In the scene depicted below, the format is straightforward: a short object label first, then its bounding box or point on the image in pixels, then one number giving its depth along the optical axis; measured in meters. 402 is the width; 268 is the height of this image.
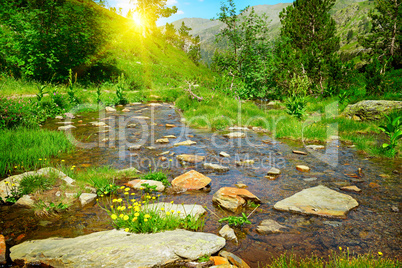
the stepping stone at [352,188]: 4.20
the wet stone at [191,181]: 4.33
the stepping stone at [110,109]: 13.60
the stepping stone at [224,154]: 6.35
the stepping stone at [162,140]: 7.64
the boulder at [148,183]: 4.18
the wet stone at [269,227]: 3.02
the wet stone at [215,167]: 5.34
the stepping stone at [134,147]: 6.68
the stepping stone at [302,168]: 5.35
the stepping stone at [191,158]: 5.93
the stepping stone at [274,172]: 5.03
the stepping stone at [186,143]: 7.39
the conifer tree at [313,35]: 15.33
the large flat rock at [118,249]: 2.25
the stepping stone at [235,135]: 8.69
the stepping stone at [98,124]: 9.57
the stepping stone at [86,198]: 3.63
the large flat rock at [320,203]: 3.44
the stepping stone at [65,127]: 8.50
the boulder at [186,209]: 3.13
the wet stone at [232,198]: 3.62
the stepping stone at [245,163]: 5.74
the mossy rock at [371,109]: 9.72
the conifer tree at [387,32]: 15.67
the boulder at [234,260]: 2.38
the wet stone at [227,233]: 2.85
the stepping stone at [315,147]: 7.22
